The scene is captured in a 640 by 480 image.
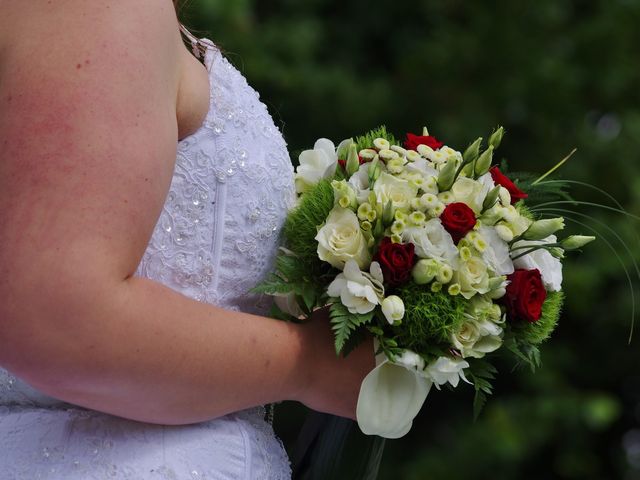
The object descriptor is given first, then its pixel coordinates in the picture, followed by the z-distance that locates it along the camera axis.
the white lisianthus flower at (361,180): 2.22
